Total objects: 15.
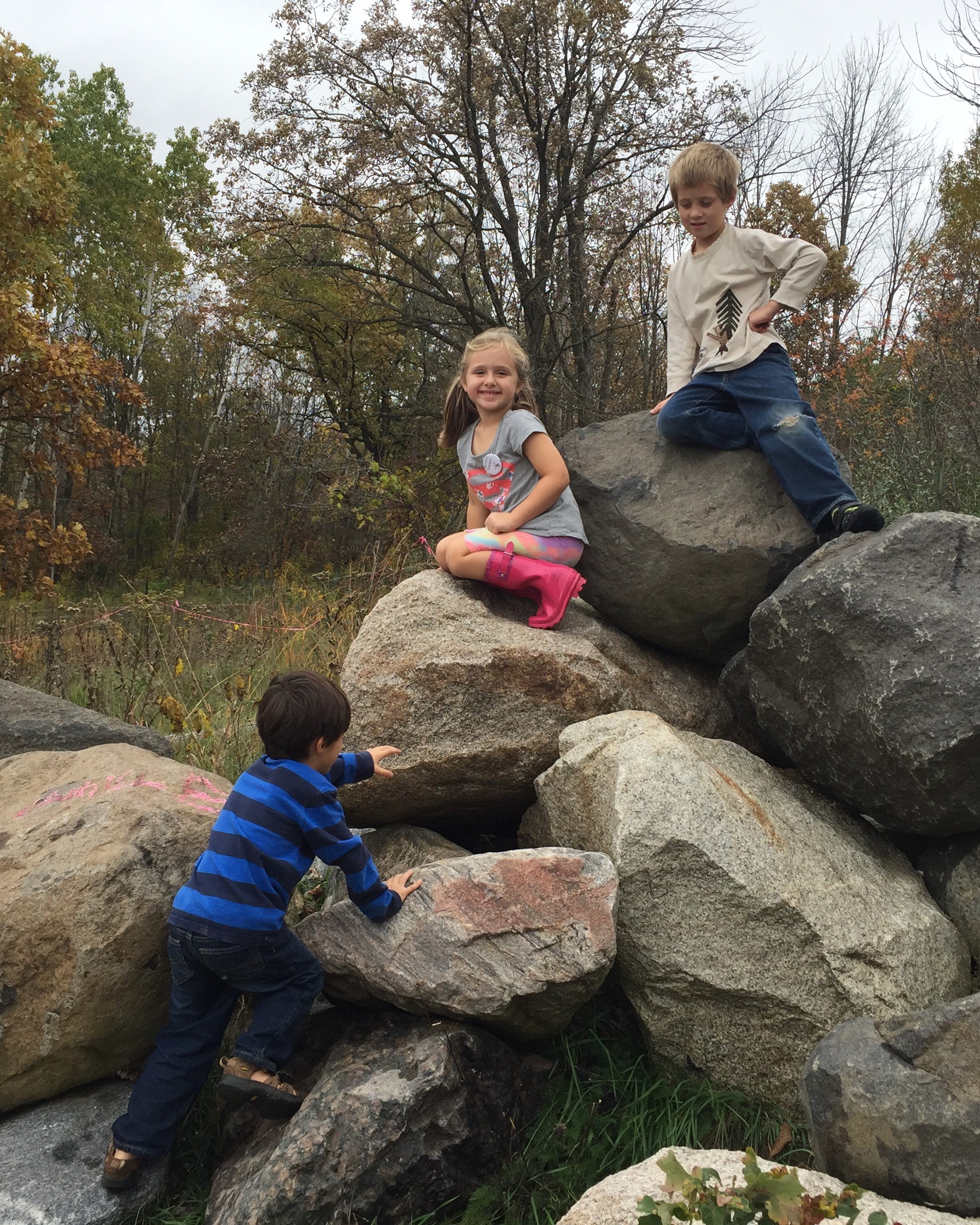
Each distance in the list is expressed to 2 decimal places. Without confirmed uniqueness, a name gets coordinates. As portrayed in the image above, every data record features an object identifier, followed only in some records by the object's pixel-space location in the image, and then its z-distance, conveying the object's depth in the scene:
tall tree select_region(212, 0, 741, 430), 9.51
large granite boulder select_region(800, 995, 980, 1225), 1.94
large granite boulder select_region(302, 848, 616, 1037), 2.38
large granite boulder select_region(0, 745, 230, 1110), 2.52
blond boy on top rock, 3.21
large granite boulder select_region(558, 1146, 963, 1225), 1.79
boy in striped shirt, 2.41
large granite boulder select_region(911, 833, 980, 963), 2.81
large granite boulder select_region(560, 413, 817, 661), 3.27
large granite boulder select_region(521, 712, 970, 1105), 2.49
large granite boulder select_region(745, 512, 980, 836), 2.49
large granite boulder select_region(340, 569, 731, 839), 3.06
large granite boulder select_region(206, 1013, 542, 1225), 2.21
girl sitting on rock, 3.45
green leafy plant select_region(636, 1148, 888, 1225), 1.53
